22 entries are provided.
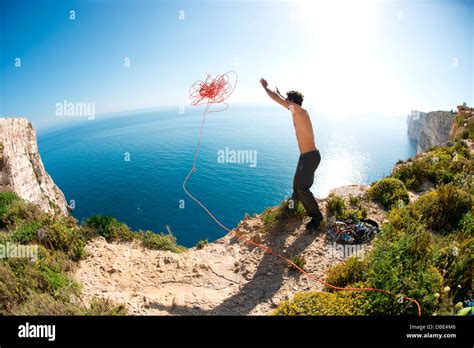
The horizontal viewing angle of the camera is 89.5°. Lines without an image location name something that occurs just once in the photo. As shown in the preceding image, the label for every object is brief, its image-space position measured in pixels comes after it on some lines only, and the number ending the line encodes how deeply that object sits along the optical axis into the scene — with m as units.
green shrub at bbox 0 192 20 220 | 7.35
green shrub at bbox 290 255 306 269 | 6.19
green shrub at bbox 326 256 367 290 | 4.96
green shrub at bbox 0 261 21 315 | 4.20
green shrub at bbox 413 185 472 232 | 6.63
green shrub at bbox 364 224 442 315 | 3.76
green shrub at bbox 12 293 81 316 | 3.90
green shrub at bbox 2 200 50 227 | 7.02
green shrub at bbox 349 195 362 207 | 9.00
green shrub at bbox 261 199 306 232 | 8.35
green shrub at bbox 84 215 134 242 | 8.09
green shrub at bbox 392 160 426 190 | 10.37
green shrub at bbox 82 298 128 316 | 4.11
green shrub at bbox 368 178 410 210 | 8.80
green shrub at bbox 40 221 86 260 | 6.21
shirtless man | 6.62
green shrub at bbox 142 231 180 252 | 8.12
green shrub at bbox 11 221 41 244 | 6.05
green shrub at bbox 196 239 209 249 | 9.29
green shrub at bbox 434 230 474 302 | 4.32
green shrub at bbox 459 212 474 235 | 5.70
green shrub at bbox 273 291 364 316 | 3.91
